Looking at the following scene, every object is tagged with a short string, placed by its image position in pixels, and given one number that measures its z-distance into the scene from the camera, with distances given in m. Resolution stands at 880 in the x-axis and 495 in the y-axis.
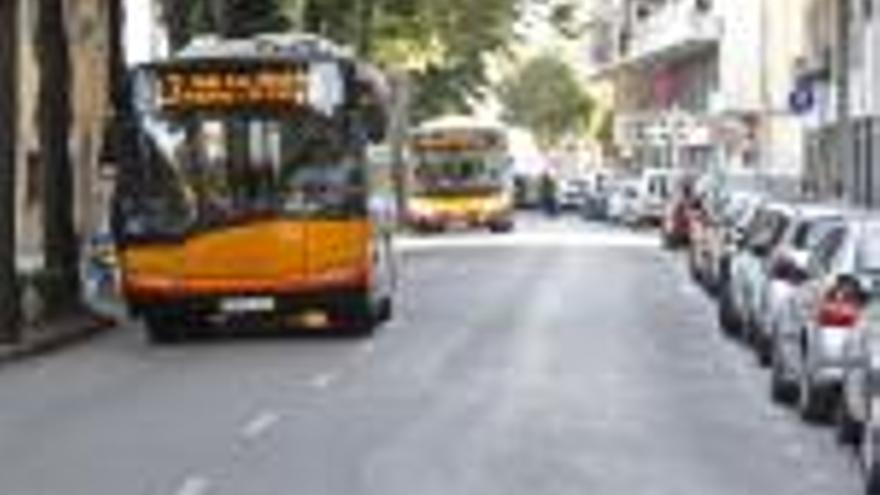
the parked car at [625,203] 89.75
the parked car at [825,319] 20.89
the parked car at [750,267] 28.95
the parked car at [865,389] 16.86
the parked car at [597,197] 99.43
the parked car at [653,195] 85.75
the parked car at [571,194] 114.04
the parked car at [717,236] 36.22
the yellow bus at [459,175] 78.75
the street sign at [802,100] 54.34
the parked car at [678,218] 62.28
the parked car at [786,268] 23.78
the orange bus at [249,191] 32.47
